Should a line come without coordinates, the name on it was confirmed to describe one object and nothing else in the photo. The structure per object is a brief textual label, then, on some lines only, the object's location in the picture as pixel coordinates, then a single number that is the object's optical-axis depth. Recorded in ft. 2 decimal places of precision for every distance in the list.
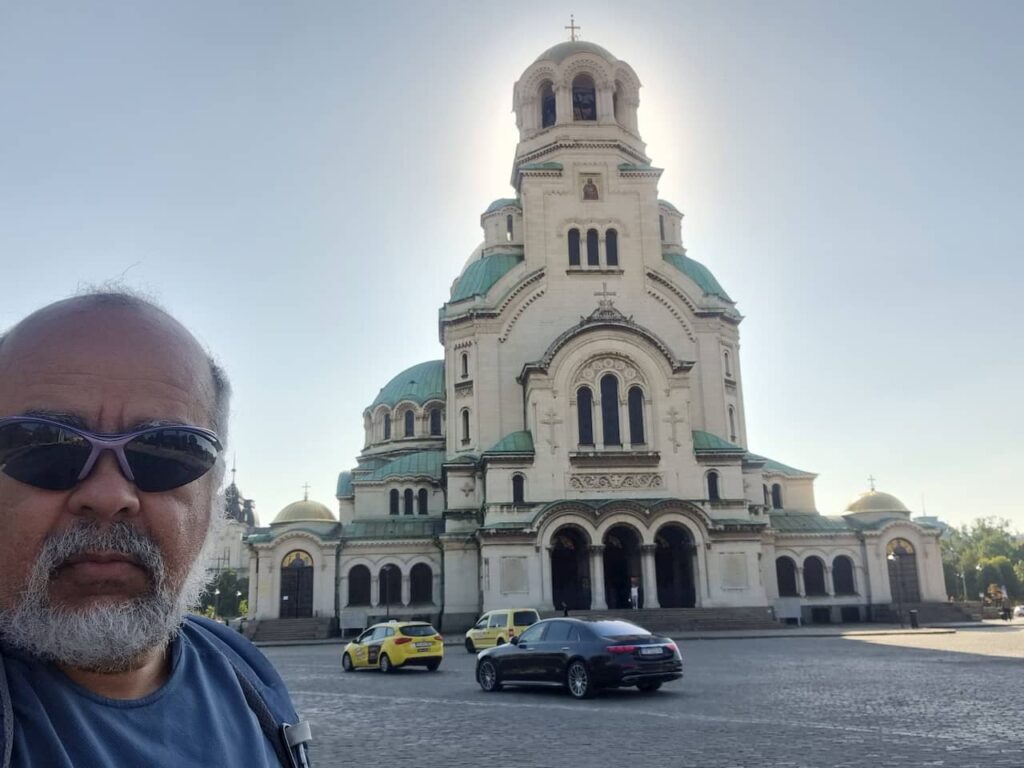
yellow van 89.81
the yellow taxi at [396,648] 74.23
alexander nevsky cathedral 129.39
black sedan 50.29
